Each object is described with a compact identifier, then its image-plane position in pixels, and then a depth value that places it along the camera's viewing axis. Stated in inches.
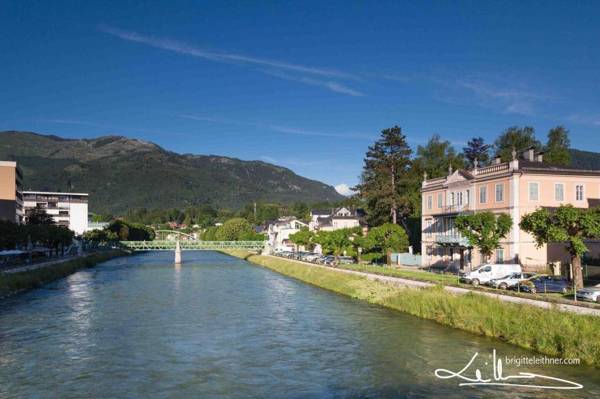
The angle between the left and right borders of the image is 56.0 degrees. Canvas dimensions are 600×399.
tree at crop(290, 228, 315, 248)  4365.2
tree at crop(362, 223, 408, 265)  2758.4
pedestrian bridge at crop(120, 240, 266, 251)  4676.4
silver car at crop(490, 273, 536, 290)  1562.5
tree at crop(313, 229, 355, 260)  3371.1
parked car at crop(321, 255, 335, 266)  3068.4
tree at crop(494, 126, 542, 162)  3707.7
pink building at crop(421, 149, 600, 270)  2018.9
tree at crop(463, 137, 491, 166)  4138.8
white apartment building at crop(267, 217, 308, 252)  5660.9
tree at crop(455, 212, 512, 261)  1862.7
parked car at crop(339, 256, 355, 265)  3038.9
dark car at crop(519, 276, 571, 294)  1444.6
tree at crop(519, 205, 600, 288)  1418.6
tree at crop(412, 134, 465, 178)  3742.6
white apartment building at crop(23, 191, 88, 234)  6894.7
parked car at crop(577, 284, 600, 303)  1211.2
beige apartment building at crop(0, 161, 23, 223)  4598.9
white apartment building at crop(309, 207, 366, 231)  4847.4
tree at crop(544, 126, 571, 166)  3575.3
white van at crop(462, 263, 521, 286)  1694.6
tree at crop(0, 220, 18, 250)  2896.2
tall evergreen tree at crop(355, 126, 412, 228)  3267.7
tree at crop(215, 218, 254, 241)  6722.4
